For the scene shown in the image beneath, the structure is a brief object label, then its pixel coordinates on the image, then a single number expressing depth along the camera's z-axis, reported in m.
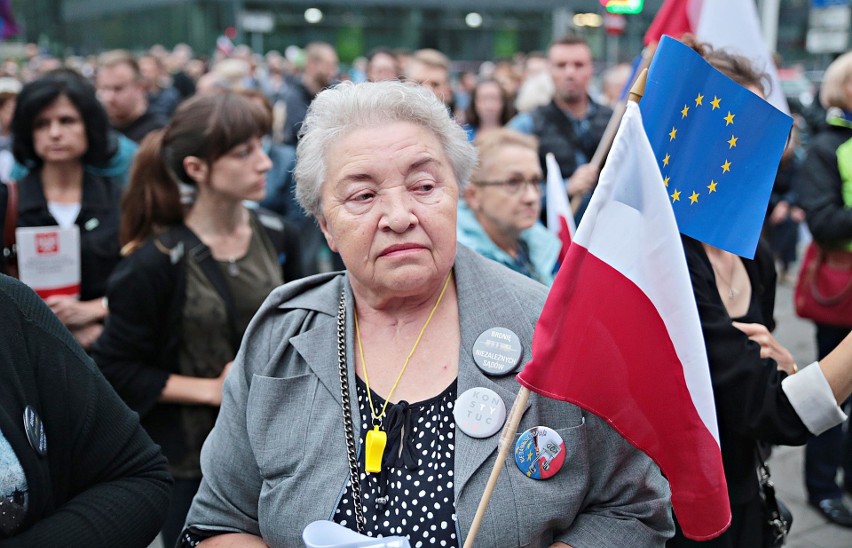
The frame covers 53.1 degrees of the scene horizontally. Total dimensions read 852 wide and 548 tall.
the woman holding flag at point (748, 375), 2.12
